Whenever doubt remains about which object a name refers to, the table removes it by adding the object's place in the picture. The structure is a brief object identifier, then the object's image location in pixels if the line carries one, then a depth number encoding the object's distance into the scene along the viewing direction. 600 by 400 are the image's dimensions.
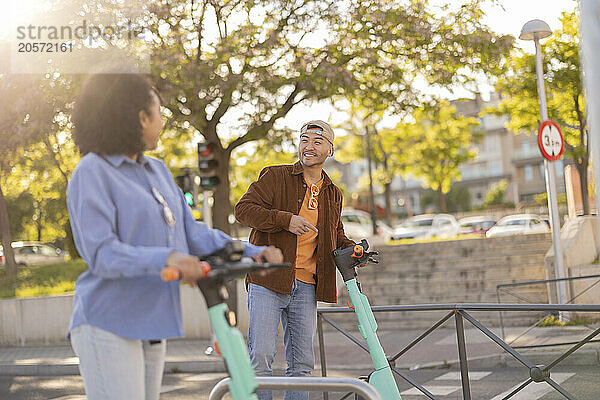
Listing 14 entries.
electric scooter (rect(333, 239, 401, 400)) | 4.20
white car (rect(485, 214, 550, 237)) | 31.65
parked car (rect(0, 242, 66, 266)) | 17.44
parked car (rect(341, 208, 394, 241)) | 29.83
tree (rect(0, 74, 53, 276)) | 13.12
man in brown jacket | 4.46
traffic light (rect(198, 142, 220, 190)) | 13.55
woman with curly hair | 2.60
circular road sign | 11.81
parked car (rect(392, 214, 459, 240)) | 34.62
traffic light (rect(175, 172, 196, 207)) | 13.96
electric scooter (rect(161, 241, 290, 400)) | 2.64
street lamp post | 11.89
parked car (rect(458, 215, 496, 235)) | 37.81
